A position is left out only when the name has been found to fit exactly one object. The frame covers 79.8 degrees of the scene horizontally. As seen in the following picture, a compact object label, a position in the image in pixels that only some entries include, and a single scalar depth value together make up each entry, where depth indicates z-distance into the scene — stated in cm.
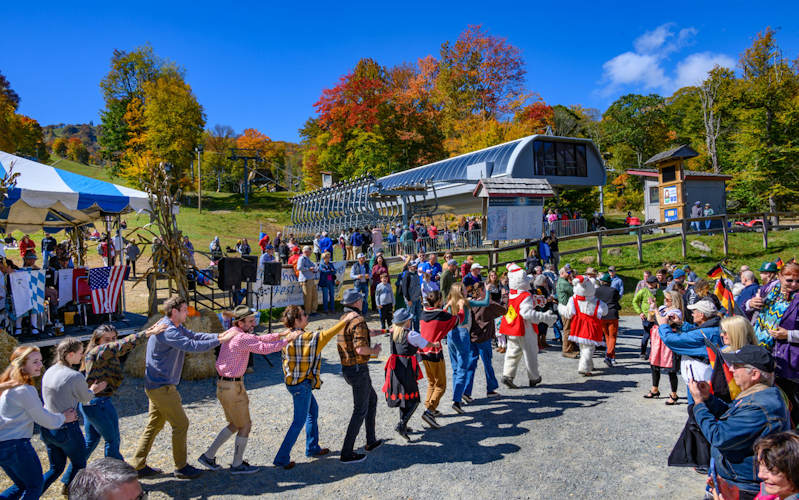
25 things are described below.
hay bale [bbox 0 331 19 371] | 683
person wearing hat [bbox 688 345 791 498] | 281
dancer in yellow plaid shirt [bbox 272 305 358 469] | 490
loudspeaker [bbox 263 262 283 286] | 1114
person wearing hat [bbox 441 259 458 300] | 1058
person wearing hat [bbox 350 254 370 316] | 1260
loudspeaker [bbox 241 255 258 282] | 1063
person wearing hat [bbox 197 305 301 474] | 471
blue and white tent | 908
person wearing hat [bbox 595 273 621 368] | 845
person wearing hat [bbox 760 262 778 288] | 732
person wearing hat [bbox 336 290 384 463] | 504
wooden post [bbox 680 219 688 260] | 1680
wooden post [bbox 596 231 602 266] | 1629
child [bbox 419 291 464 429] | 601
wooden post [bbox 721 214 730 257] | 1723
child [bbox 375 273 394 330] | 1118
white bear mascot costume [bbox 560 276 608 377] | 784
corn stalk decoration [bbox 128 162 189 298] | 847
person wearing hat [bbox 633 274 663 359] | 842
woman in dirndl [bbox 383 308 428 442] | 543
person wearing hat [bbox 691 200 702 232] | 2222
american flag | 1058
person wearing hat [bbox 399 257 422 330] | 1126
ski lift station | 2431
